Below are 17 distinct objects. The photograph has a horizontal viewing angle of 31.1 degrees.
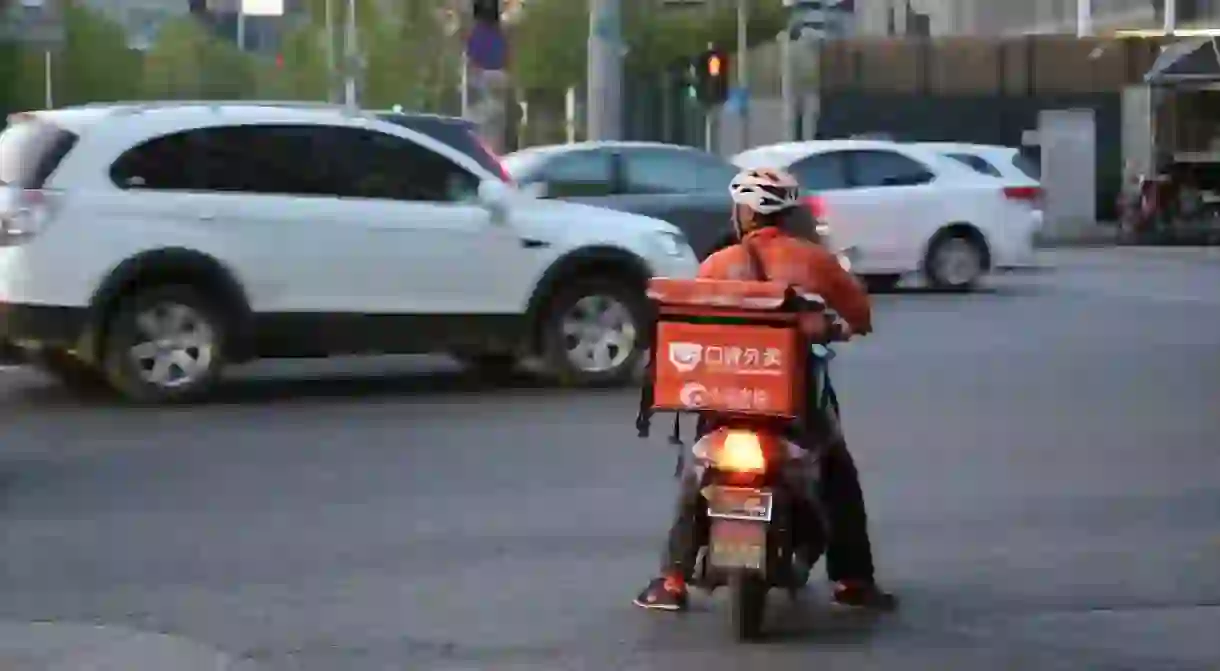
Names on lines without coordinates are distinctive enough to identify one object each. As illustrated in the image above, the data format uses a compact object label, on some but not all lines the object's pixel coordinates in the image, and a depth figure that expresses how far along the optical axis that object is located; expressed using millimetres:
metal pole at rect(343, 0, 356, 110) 44719
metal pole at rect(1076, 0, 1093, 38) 50750
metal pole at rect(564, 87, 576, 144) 53156
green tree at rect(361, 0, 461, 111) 53688
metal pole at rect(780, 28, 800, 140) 38281
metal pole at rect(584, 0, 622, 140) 25156
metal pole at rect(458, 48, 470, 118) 49412
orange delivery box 6961
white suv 12711
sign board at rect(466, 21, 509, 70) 23141
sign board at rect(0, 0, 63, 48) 23344
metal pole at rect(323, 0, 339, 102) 57259
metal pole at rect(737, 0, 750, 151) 41006
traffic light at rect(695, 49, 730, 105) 32750
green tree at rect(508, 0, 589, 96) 49344
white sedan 22547
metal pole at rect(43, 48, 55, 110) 53725
